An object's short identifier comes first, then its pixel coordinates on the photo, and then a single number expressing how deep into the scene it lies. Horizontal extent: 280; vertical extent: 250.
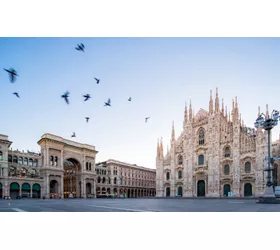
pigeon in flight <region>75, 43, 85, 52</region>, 11.23
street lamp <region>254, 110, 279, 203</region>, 20.42
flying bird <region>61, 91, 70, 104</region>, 11.40
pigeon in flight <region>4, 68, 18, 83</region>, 9.48
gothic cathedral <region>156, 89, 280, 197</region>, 43.16
